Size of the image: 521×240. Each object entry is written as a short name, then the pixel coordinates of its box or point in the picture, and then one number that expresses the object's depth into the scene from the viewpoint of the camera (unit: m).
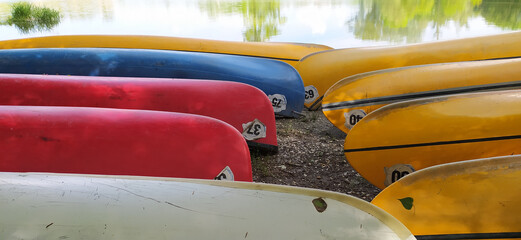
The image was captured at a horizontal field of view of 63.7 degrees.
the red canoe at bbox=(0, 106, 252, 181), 1.92
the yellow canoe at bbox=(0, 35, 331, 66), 4.04
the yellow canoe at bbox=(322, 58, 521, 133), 2.66
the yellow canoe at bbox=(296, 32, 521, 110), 3.30
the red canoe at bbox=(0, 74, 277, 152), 2.58
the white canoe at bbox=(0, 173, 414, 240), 1.13
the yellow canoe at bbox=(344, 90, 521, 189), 2.10
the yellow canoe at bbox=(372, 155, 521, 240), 1.42
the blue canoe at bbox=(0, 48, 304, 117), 3.29
